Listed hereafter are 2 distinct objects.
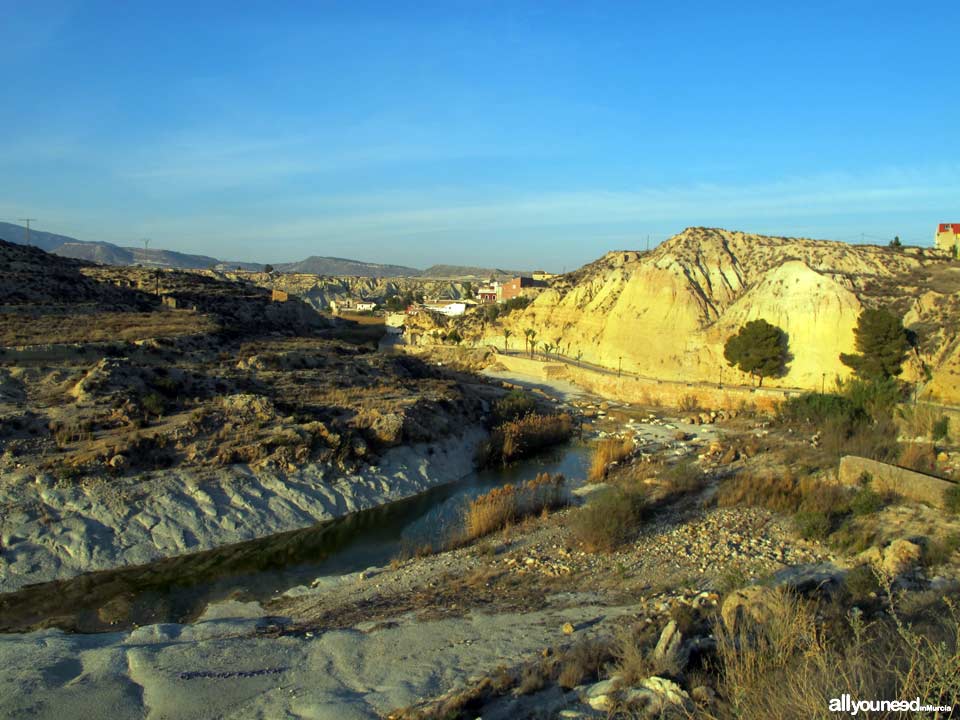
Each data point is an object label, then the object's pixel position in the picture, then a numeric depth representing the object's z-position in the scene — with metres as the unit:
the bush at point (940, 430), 26.98
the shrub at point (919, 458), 23.08
